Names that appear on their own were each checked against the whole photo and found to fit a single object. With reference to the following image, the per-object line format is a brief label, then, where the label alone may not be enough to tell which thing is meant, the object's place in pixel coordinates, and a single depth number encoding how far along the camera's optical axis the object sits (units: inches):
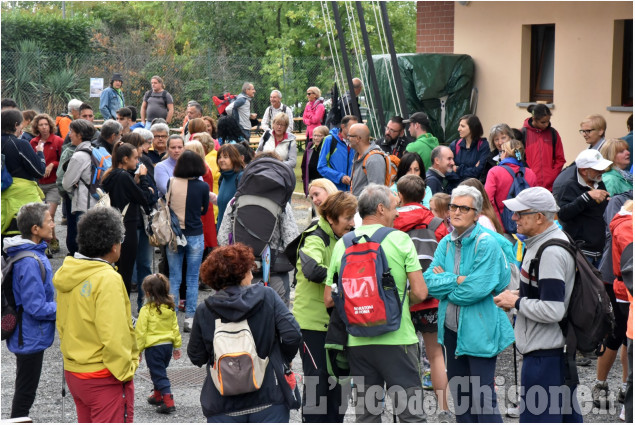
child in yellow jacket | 256.4
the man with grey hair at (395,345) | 200.7
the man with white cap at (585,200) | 299.4
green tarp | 597.3
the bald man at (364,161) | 353.4
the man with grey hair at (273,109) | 662.5
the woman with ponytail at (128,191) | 336.8
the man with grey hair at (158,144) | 396.8
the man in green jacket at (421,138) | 391.5
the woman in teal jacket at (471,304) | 212.7
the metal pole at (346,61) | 544.1
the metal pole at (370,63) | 524.4
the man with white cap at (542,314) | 201.8
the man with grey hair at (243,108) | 678.4
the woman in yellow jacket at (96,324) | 195.8
